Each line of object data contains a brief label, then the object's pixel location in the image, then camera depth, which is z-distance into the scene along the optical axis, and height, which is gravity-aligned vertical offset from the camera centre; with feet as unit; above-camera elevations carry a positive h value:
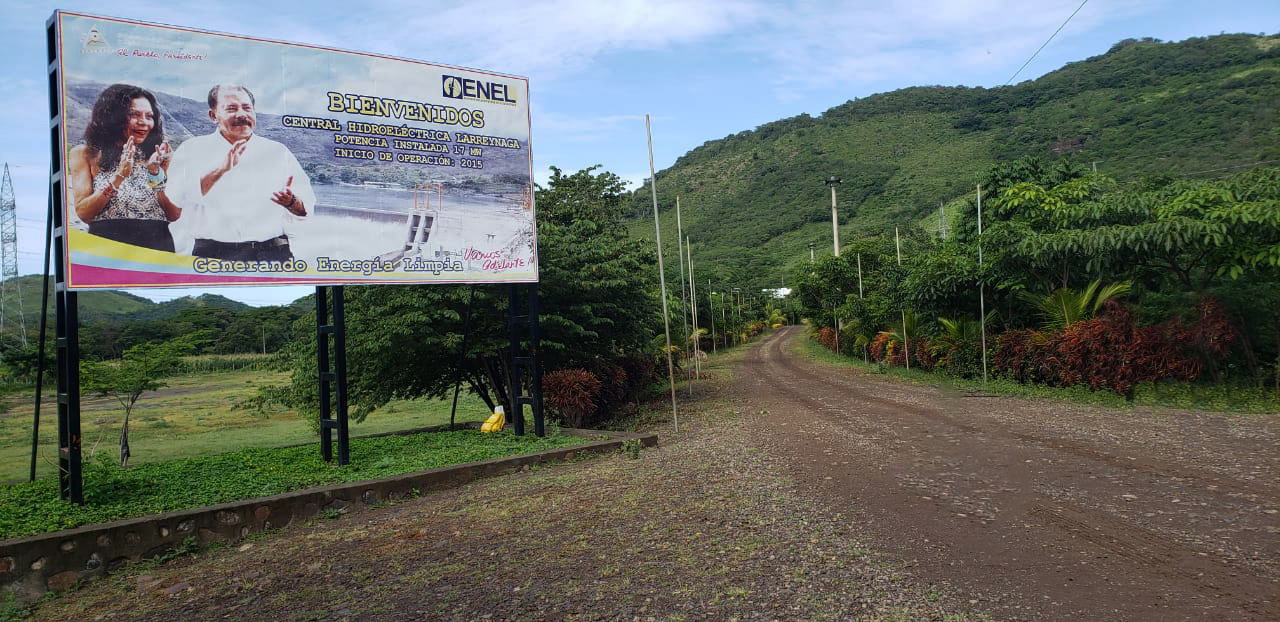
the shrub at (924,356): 66.99 -2.65
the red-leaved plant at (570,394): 39.11 -2.42
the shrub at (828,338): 116.06 -0.88
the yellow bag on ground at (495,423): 37.47 -3.54
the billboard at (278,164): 22.93 +7.10
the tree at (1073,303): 46.03 +0.97
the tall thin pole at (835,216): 122.66 +19.25
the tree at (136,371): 31.53 +0.08
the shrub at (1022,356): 49.39 -2.33
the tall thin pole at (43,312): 21.33 +1.82
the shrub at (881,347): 83.09 -1.96
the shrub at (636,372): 51.16 -2.01
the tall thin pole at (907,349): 72.64 -2.05
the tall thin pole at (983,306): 52.72 +1.24
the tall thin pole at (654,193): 36.75 +7.69
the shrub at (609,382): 44.71 -2.26
